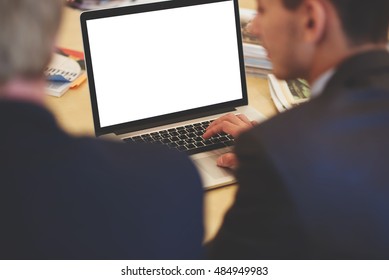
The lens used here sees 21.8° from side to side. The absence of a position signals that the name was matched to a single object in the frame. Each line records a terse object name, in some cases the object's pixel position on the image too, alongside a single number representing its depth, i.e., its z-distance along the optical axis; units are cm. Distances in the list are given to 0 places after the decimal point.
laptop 198
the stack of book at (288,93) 213
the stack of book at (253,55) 225
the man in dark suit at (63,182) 134
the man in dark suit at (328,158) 143
